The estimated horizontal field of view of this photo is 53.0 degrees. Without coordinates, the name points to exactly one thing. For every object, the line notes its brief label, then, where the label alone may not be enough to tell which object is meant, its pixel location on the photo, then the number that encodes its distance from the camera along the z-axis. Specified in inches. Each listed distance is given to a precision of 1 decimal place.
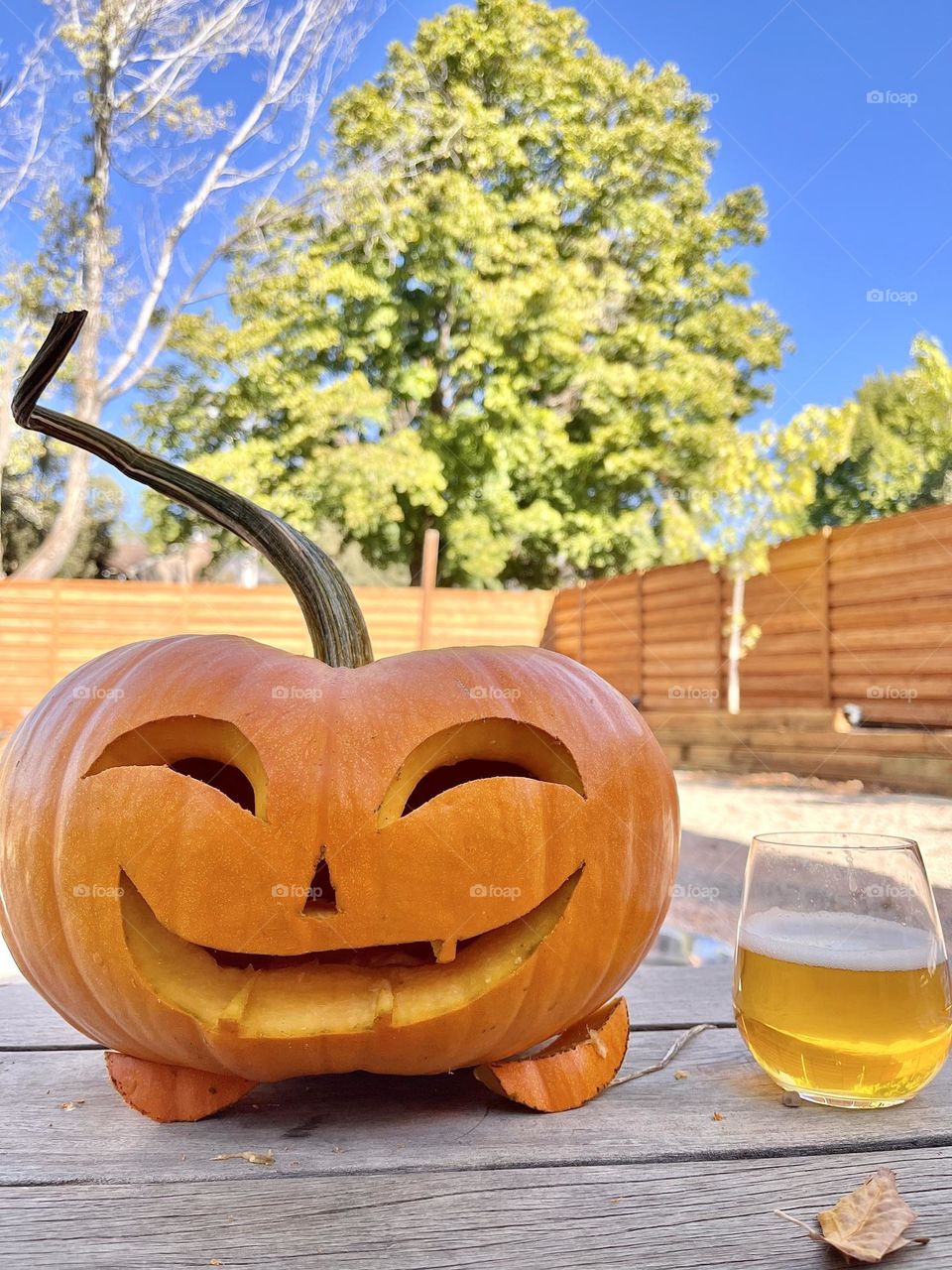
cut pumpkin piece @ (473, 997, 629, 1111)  28.0
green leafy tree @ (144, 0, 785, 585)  467.8
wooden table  20.2
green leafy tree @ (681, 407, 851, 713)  310.2
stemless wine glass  26.5
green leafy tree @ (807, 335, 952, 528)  745.6
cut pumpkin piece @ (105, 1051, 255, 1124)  27.6
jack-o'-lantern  25.9
